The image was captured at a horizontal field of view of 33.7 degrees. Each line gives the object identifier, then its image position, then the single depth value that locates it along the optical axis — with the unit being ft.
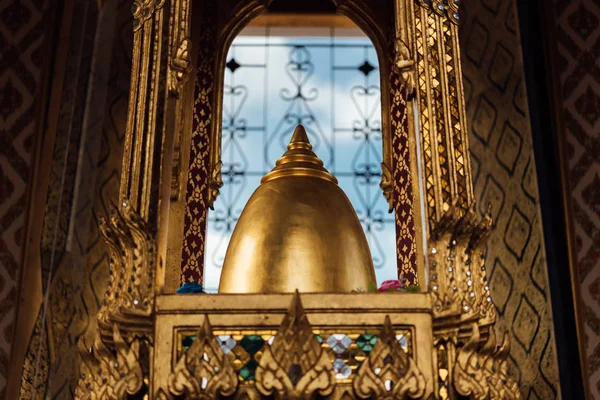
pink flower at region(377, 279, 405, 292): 7.88
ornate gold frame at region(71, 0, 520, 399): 6.81
